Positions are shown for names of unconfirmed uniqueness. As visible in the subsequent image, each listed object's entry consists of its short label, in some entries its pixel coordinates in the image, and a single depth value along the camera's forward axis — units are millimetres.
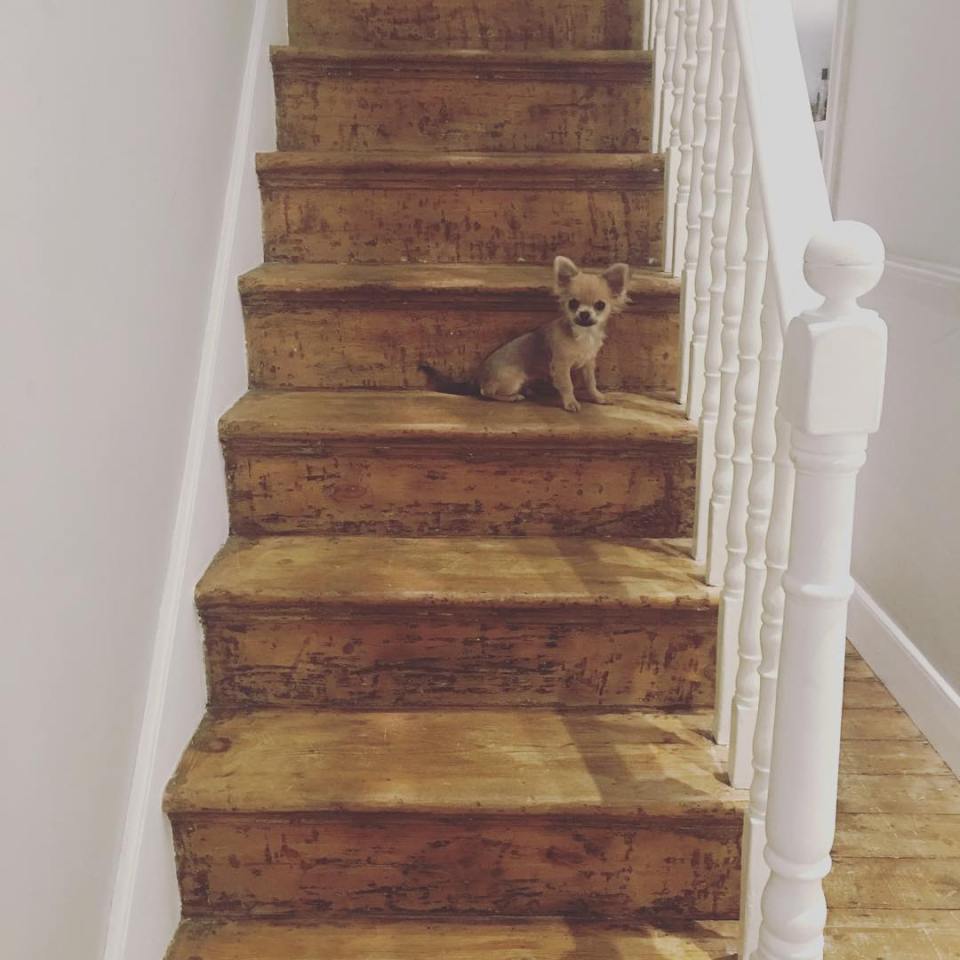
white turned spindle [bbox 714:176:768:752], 1364
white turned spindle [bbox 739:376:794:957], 1216
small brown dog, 1908
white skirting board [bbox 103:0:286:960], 1357
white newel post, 918
